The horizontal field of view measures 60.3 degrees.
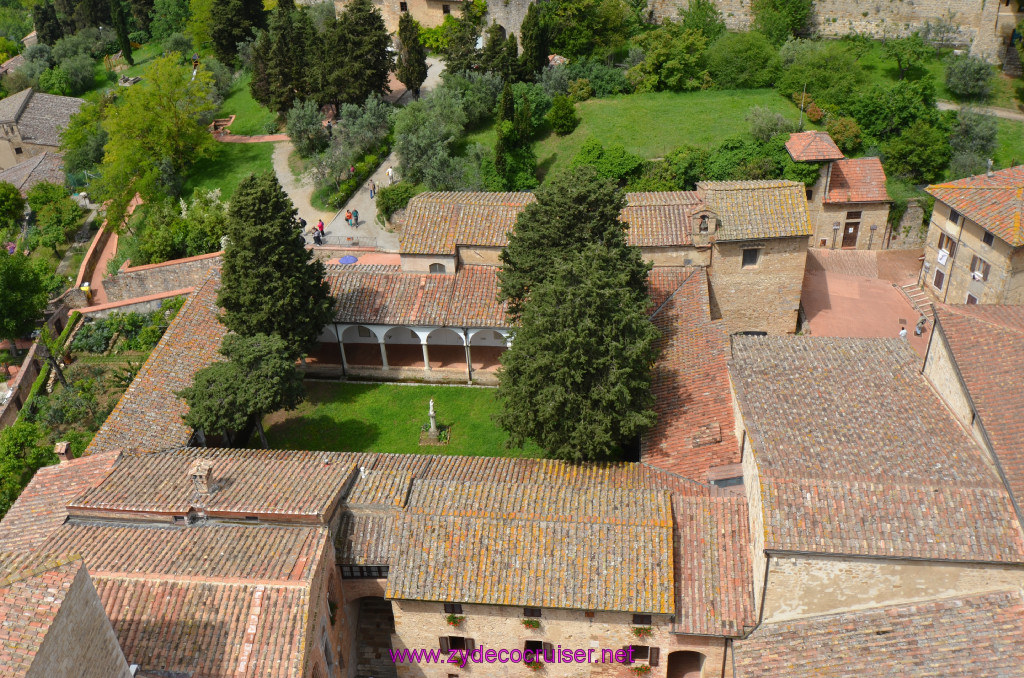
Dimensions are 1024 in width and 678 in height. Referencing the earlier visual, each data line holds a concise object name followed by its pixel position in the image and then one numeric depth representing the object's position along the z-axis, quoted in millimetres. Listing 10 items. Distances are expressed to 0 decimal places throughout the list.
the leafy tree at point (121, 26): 81538
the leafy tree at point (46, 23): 89500
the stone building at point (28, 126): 72562
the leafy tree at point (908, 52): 53062
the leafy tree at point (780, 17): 56094
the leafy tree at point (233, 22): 68938
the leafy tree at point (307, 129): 55688
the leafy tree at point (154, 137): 54438
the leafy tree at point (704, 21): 56594
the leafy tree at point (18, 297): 41812
